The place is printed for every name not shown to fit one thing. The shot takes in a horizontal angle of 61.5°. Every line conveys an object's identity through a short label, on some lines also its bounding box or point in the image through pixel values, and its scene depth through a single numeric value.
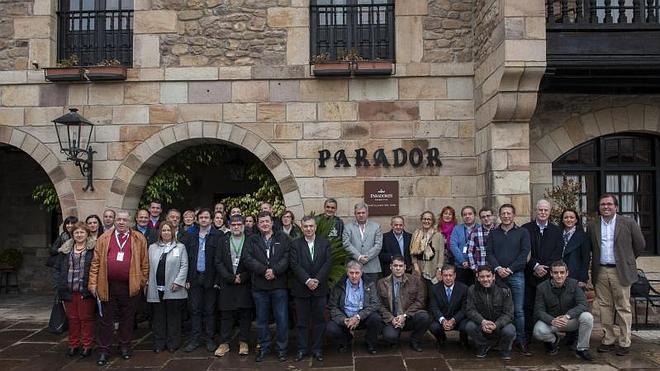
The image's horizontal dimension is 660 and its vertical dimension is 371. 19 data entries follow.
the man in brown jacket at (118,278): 5.94
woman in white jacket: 6.18
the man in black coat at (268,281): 6.00
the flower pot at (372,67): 8.33
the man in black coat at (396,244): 6.89
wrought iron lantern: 8.22
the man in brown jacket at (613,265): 6.12
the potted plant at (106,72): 8.52
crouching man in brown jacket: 6.14
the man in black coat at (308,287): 6.03
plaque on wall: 8.42
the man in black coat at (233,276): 6.11
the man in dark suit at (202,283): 6.27
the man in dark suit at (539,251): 6.24
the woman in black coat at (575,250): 6.29
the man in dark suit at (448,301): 6.13
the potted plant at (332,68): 8.34
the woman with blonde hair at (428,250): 6.70
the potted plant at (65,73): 8.59
